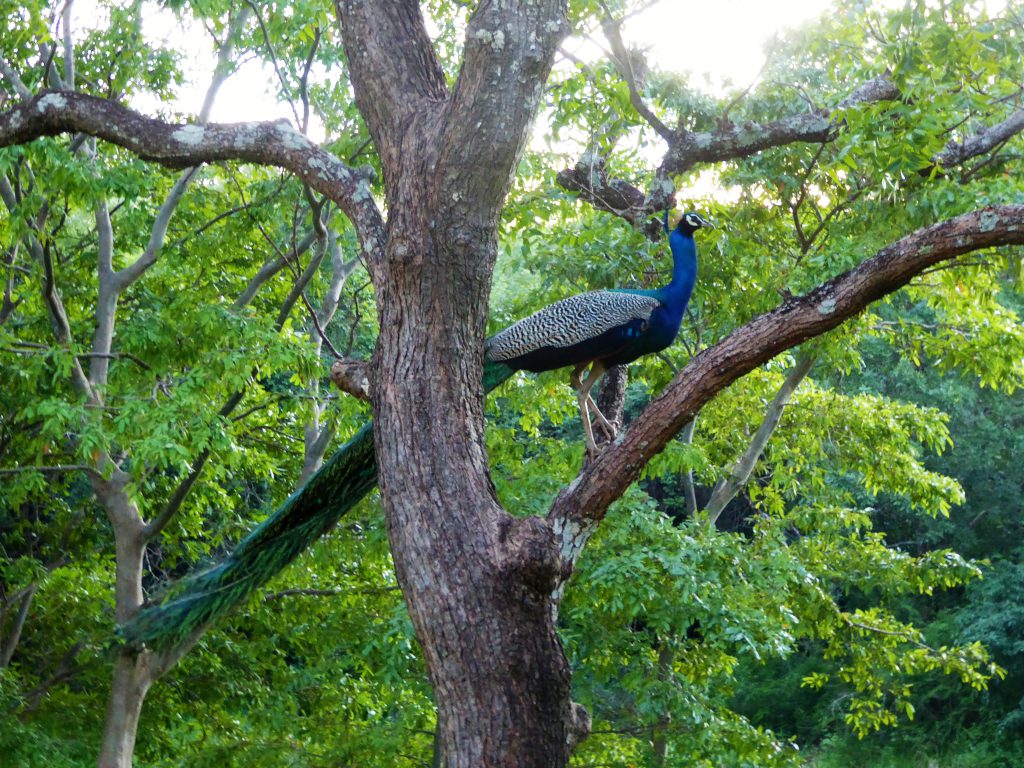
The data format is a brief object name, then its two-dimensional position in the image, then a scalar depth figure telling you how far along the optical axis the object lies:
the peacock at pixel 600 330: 8.35
